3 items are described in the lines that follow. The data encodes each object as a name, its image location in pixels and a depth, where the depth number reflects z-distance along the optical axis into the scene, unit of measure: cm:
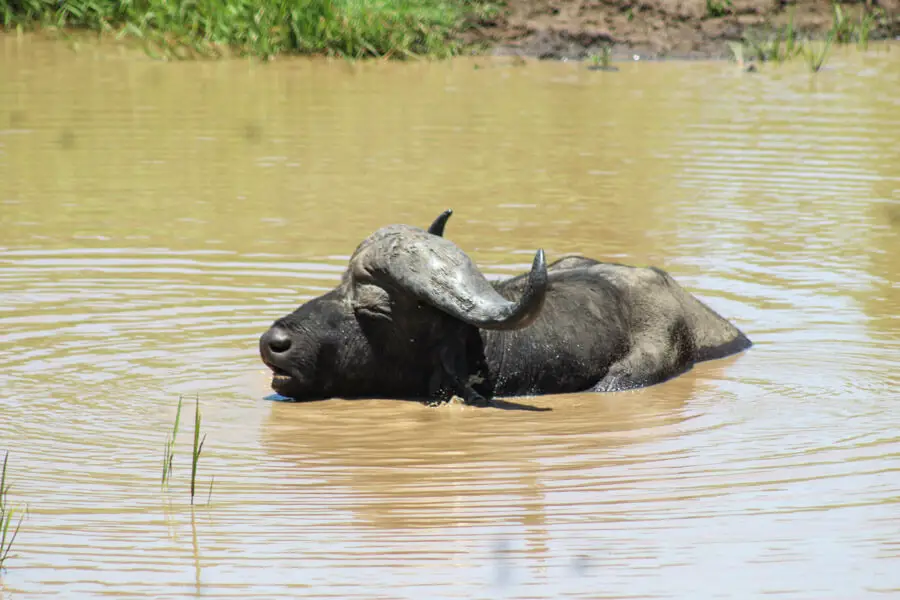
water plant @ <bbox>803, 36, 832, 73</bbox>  4137
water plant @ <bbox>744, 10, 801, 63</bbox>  4344
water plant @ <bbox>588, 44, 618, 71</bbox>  4181
